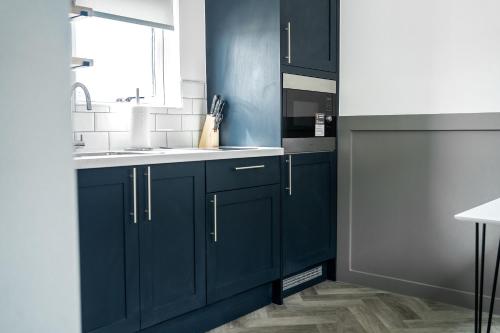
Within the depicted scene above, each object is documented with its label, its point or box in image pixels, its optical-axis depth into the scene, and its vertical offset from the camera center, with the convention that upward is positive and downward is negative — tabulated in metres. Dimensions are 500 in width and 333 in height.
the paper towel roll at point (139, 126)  2.95 +0.03
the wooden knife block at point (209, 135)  3.28 -0.02
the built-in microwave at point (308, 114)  3.18 +0.12
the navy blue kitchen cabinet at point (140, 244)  2.15 -0.52
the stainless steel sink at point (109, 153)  2.72 -0.12
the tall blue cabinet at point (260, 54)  3.13 +0.50
